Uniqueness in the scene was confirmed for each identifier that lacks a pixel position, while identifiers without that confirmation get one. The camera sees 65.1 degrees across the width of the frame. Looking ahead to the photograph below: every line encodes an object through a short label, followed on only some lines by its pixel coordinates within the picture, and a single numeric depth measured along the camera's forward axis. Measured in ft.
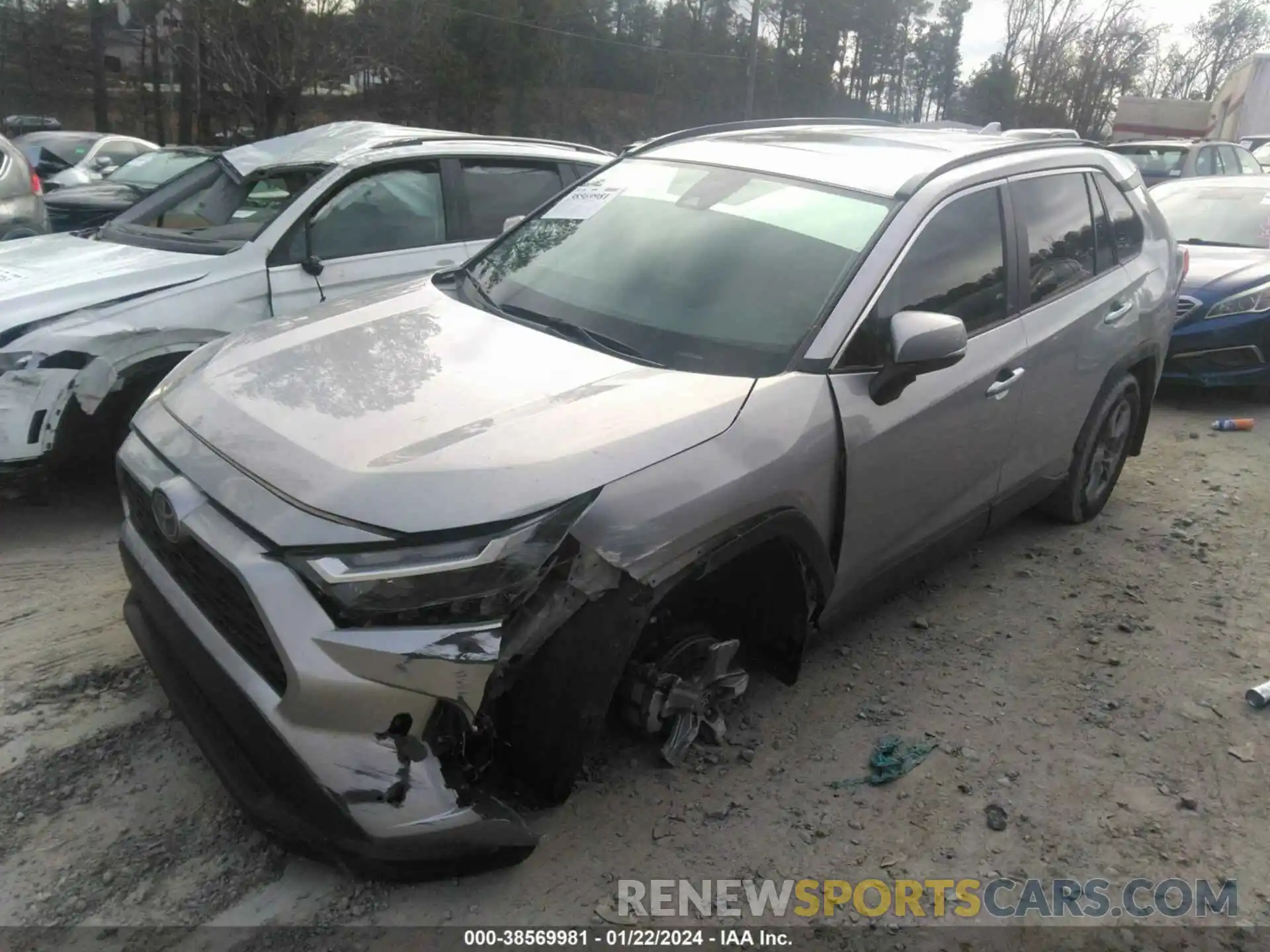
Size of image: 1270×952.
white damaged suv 13.10
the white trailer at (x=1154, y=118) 107.65
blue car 23.22
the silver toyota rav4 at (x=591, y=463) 7.29
